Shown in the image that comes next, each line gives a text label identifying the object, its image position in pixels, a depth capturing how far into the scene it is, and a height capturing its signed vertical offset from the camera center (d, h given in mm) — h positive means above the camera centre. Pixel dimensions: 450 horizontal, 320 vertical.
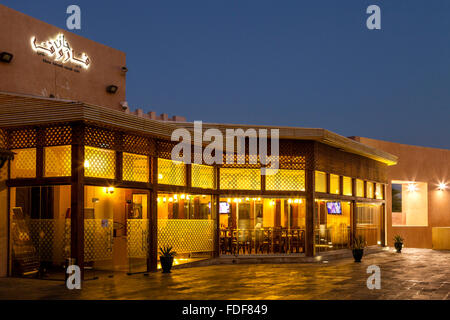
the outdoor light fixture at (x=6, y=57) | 13789 +3583
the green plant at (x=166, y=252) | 12719 -1315
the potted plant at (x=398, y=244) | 20500 -1813
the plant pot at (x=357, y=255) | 15812 -1712
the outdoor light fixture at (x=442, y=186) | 25234 +449
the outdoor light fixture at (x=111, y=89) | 17891 +3573
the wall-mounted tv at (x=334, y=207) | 17750 -362
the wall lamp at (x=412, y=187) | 25203 +407
